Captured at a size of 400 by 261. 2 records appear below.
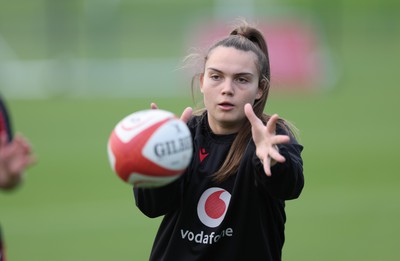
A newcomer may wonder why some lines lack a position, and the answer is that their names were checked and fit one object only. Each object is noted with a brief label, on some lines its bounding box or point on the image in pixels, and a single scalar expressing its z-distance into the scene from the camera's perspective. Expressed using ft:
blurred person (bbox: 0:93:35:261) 31.04
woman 37.45
